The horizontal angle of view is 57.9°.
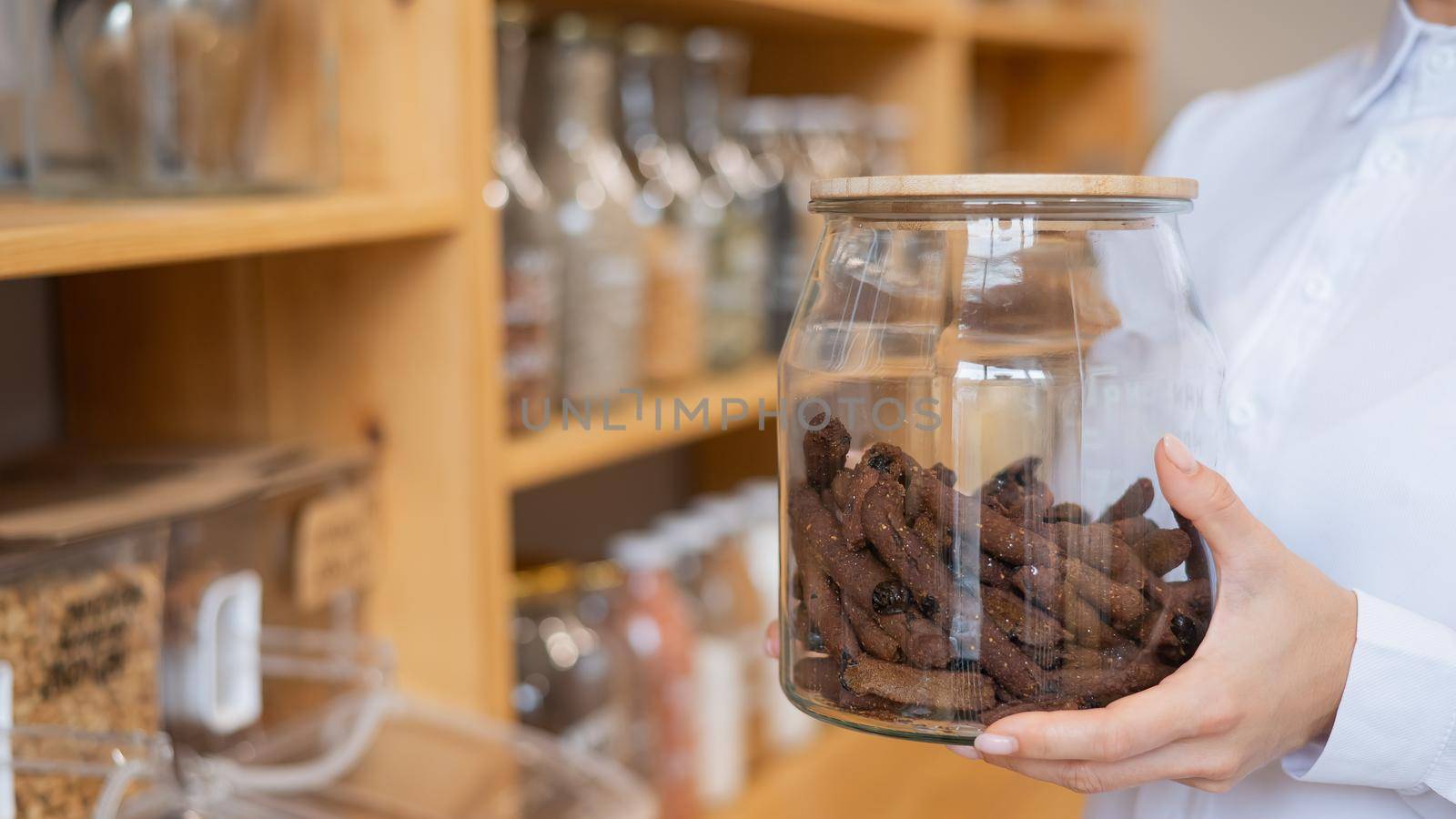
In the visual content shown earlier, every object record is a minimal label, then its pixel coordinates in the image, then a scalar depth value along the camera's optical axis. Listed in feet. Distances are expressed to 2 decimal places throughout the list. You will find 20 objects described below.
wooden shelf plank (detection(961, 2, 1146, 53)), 5.29
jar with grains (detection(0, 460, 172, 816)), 2.07
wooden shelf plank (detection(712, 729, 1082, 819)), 4.24
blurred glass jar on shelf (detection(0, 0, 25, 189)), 2.15
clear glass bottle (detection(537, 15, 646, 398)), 3.49
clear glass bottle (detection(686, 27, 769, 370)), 4.10
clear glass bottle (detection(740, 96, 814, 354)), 4.36
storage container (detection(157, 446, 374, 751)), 2.53
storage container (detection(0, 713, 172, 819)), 2.02
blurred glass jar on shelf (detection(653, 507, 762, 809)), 3.95
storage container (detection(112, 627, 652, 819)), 2.69
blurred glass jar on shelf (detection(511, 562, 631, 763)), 3.57
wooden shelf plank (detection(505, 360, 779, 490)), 3.12
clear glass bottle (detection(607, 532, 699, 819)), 3.76
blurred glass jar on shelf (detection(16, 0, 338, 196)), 2.20
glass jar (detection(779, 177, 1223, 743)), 1.61
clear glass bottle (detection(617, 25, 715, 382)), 3.81
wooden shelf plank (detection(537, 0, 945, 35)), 3.90
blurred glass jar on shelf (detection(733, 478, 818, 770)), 4.27
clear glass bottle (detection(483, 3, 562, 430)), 3.18
